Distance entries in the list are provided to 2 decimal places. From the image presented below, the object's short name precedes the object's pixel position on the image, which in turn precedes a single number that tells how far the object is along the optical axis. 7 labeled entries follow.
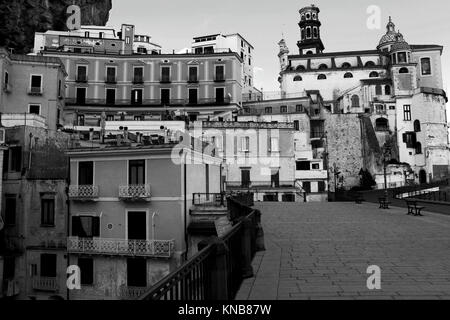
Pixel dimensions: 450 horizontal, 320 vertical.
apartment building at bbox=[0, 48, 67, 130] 35.78
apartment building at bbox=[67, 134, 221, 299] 21.31
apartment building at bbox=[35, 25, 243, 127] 49.88
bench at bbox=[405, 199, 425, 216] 20.84
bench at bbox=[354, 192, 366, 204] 32.83
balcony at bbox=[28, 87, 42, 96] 36.78
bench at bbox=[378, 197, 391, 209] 26.34
